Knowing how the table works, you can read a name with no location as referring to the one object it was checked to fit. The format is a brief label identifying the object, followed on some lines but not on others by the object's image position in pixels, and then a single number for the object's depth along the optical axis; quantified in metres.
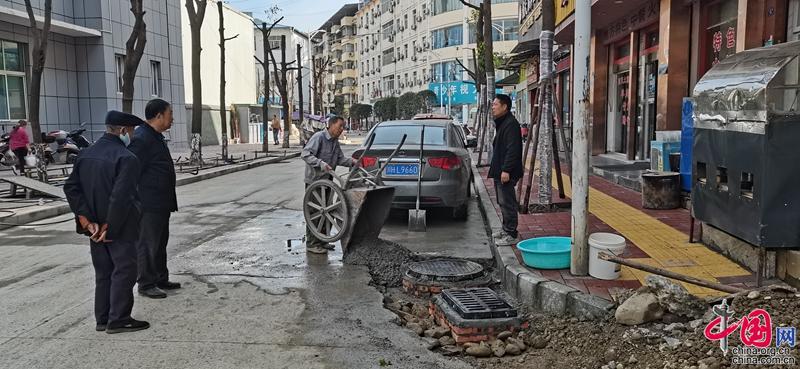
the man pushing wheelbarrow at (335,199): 7.07
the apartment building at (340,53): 101.38
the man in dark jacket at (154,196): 5.70
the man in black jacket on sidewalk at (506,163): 6.74
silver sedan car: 8.90
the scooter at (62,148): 20.06
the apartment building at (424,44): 57.16
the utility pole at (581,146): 5.42
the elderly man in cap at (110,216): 4.66
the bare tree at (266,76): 28.58
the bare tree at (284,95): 33.03
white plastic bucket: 5.19
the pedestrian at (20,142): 16.12
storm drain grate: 4.51
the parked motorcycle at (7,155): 18.00
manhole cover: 5.90
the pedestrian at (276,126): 40.56
